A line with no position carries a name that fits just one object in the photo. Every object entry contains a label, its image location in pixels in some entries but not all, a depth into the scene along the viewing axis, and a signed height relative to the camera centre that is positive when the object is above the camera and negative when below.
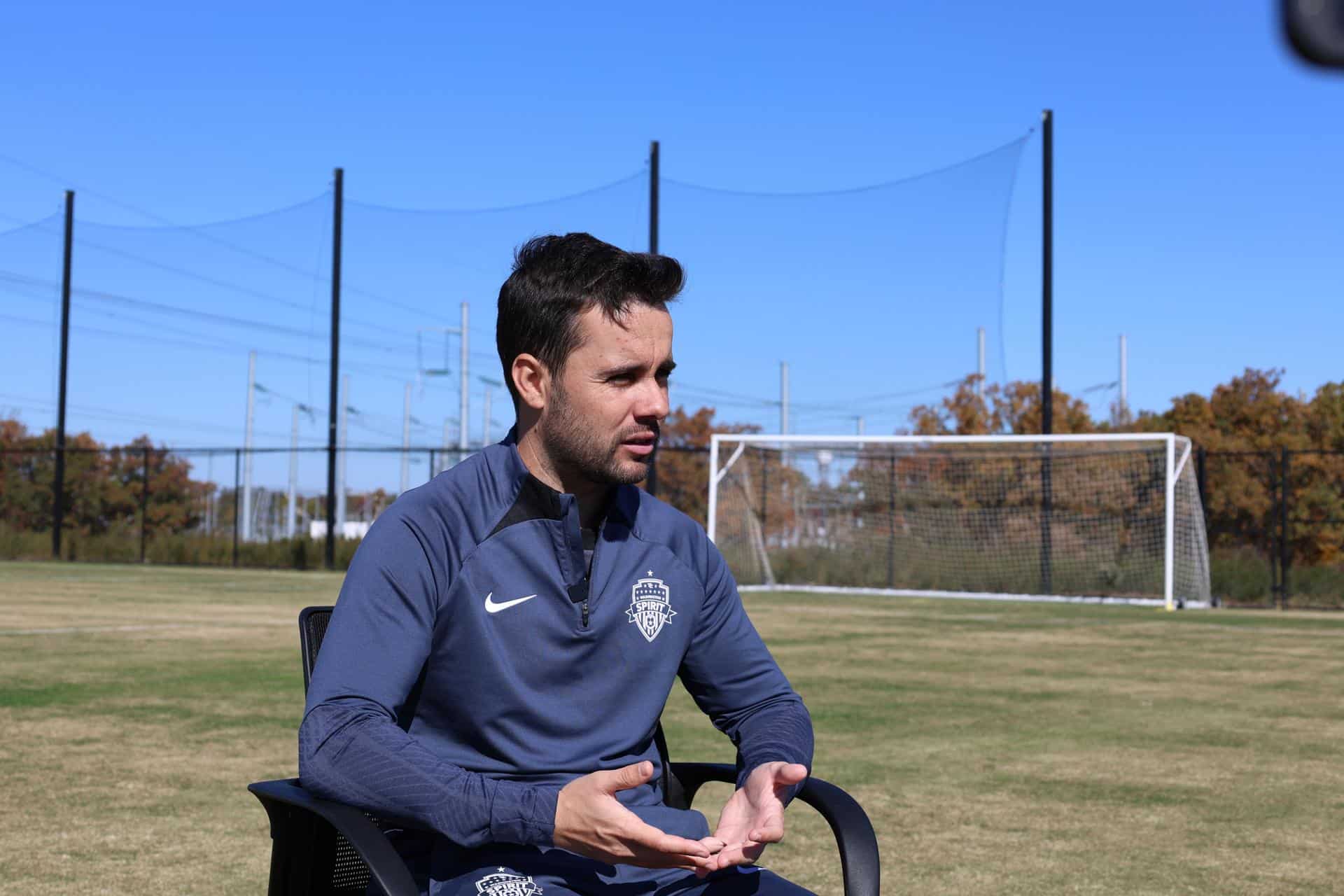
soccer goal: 24.75 +0.49
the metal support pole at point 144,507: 34.12 +0.39
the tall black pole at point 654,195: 30.06 +6.97
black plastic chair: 1.98 -0.45
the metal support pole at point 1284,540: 23.45 +0.17
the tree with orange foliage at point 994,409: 35.91 +3.29
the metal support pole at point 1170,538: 21.83 +0.14
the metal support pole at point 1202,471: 24.52 +1.29
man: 2.04 -0.17
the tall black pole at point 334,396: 30.54 +2.86
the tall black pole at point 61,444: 34.16 +1.85
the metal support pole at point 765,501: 28.77 +0.73
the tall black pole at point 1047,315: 26.00 +4.04
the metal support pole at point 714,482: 26.55 +1.02
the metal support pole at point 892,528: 28.02 +0.26
